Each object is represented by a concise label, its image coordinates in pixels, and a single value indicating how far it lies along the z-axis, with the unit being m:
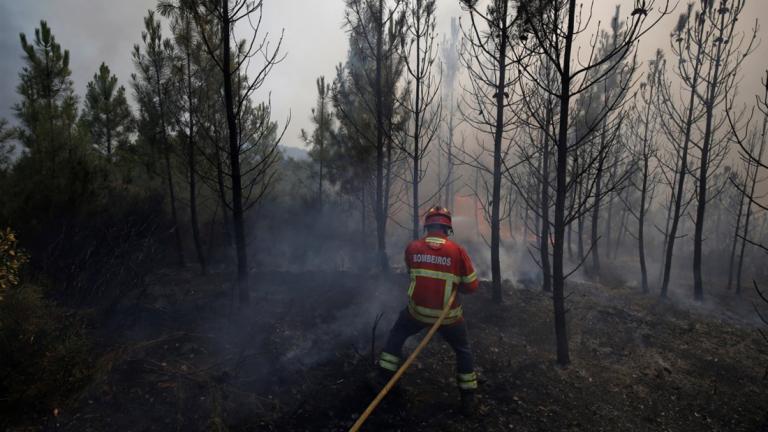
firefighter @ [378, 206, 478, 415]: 4.16
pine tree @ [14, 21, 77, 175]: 9.55
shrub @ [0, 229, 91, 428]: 3.75
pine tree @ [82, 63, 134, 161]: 13.32
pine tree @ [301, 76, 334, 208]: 17.31
